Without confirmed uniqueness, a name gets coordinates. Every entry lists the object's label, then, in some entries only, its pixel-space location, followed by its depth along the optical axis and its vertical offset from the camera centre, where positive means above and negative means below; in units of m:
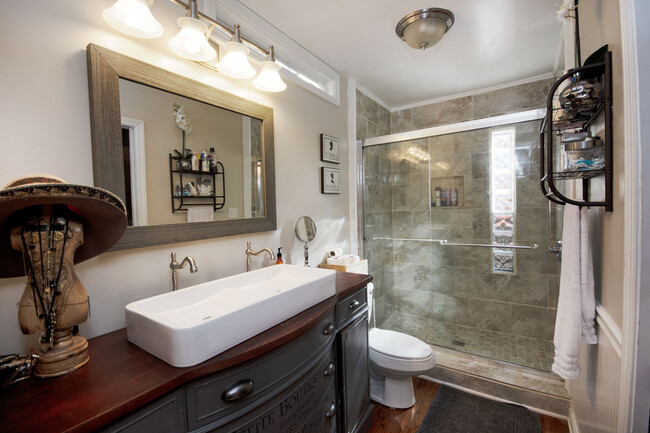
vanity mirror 1.07 +0.29
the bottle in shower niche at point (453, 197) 2.71 +0.09
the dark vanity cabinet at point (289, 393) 0.77 -0.59
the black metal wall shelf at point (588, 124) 1.00 +0.33
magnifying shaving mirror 2.00 -0.14
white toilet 1.86 -1.02
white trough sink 0.81 -0.35
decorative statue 0.73 -0.10
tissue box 2.09 -0.42
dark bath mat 1.75 -1.34
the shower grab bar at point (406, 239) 2.80 -0.32
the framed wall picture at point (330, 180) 2.23 +0.23
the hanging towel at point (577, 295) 1.18 -0.38
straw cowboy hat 0.67 +0.02
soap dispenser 1.72 -0.28
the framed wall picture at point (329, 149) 2.23 +0.48
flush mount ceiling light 1.71 +1.11
